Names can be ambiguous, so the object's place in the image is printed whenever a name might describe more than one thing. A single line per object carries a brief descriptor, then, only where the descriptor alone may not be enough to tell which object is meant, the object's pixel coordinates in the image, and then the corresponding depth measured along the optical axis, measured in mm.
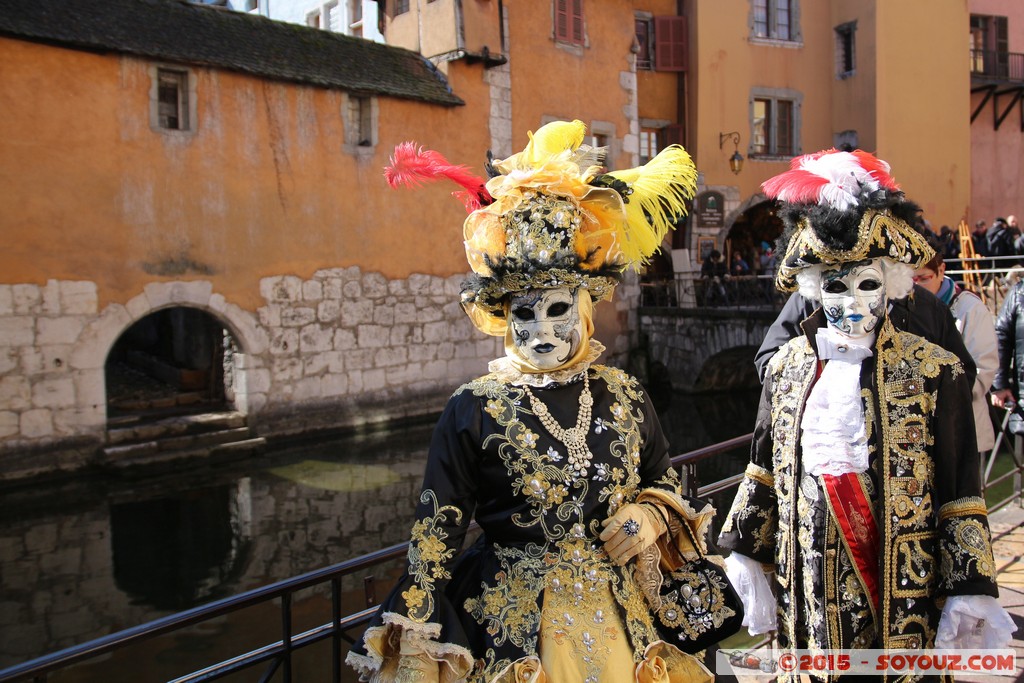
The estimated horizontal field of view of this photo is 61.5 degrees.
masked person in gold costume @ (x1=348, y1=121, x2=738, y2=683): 1942
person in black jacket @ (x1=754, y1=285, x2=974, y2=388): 2701
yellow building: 18328
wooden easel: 10265
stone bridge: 14500
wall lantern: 17736
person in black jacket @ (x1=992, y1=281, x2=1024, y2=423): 4613
